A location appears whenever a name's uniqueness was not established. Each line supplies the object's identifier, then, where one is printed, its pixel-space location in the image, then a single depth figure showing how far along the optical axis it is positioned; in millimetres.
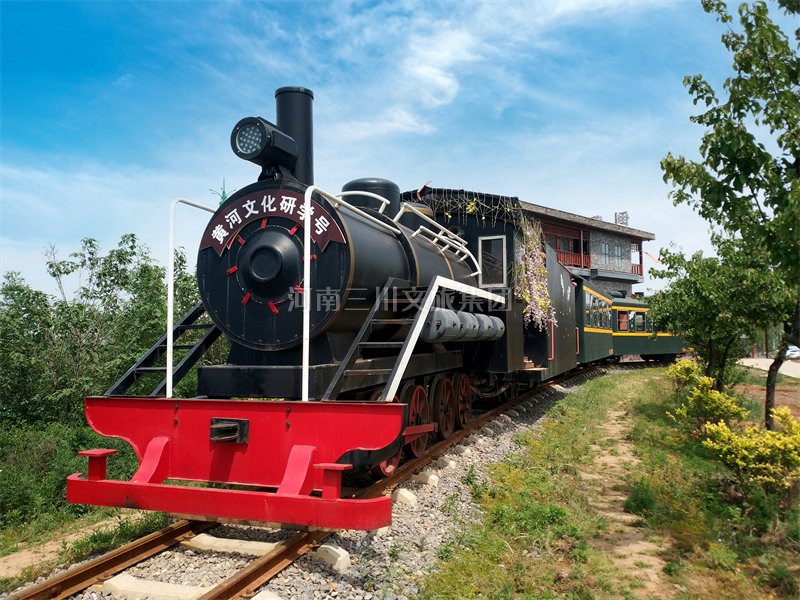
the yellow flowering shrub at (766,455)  5262
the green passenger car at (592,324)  14266
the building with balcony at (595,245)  31484
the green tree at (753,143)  4262
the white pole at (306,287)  4293
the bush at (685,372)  11729
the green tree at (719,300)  8070
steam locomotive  4031
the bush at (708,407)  8047
